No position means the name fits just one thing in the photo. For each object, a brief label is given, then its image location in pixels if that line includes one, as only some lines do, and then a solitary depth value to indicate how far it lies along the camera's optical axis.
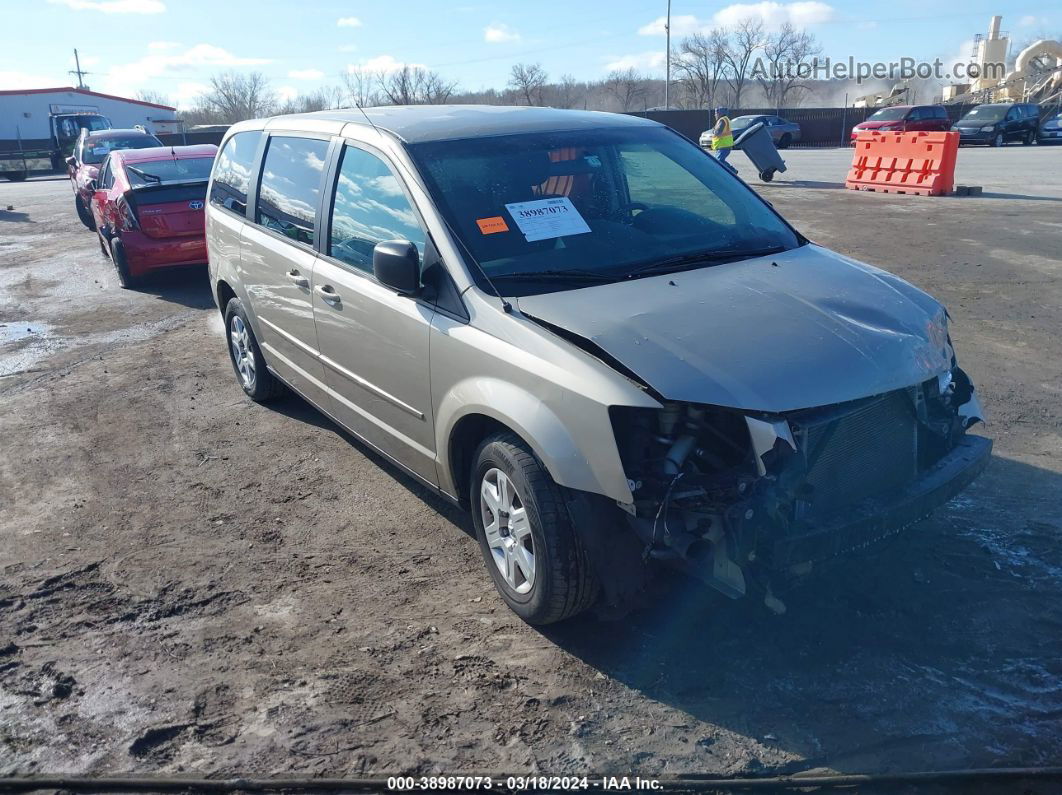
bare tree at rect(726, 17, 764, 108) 91.38
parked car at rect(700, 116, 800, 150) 34.97
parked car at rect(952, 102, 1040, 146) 33.03
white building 45.97
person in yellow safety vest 19.69
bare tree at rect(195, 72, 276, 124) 89.62
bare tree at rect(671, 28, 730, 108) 90.69
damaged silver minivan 3.10
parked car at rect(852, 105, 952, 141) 31.67
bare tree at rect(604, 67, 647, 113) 96.69
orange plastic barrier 16.59
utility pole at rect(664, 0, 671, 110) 60.56
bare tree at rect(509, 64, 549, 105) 77.37
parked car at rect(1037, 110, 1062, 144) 34.12
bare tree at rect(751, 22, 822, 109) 88.56
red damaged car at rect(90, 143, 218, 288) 10.81
